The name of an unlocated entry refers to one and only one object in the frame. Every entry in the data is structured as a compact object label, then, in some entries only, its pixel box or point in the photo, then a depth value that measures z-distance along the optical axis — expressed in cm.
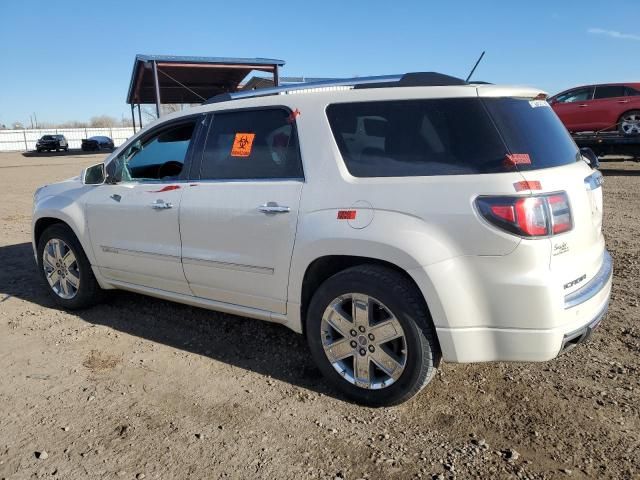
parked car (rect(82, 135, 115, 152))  4719
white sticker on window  307
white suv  268
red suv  1419
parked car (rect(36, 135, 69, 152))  4647
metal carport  2080
